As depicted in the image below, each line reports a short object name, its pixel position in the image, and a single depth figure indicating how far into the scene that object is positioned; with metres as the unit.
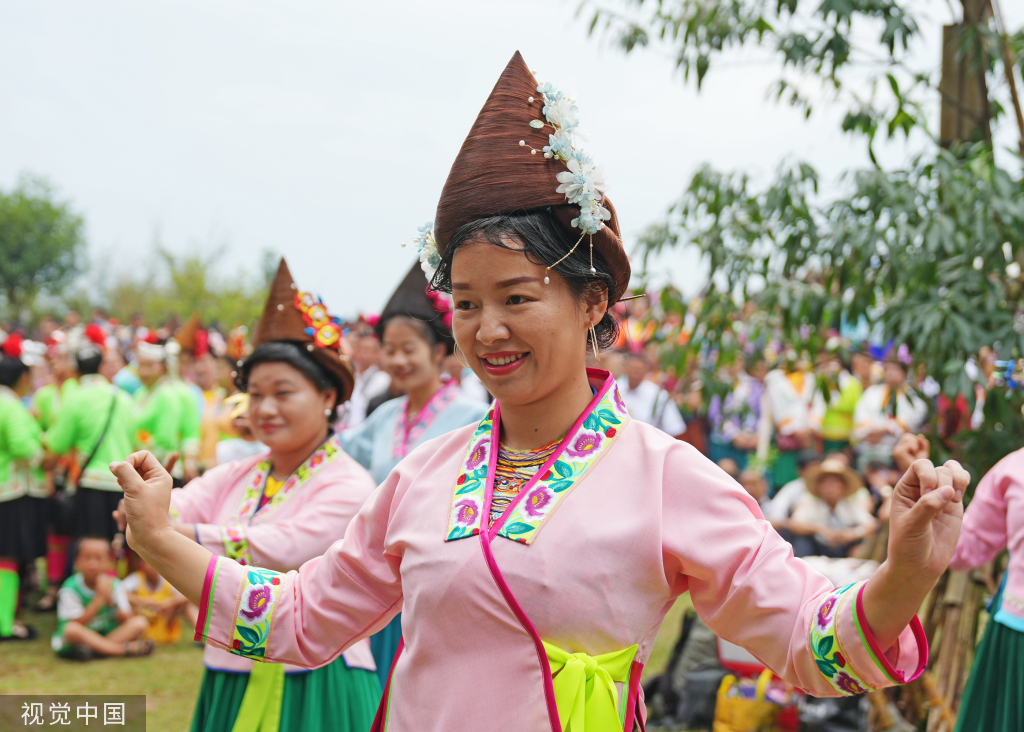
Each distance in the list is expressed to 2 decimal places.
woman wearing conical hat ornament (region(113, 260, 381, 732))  2.74
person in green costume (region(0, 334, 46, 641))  6.61
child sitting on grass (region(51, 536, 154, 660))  6.28
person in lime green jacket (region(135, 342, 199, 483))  7.33
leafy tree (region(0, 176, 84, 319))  32.97
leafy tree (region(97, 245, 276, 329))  25.64
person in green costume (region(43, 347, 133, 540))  6.86
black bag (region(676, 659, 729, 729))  4.77
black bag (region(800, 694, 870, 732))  4.32
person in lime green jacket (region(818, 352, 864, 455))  8.55
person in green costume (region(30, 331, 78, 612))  7.22
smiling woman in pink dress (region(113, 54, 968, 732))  1.56
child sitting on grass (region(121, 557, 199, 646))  6.64
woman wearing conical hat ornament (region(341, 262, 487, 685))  4.09
